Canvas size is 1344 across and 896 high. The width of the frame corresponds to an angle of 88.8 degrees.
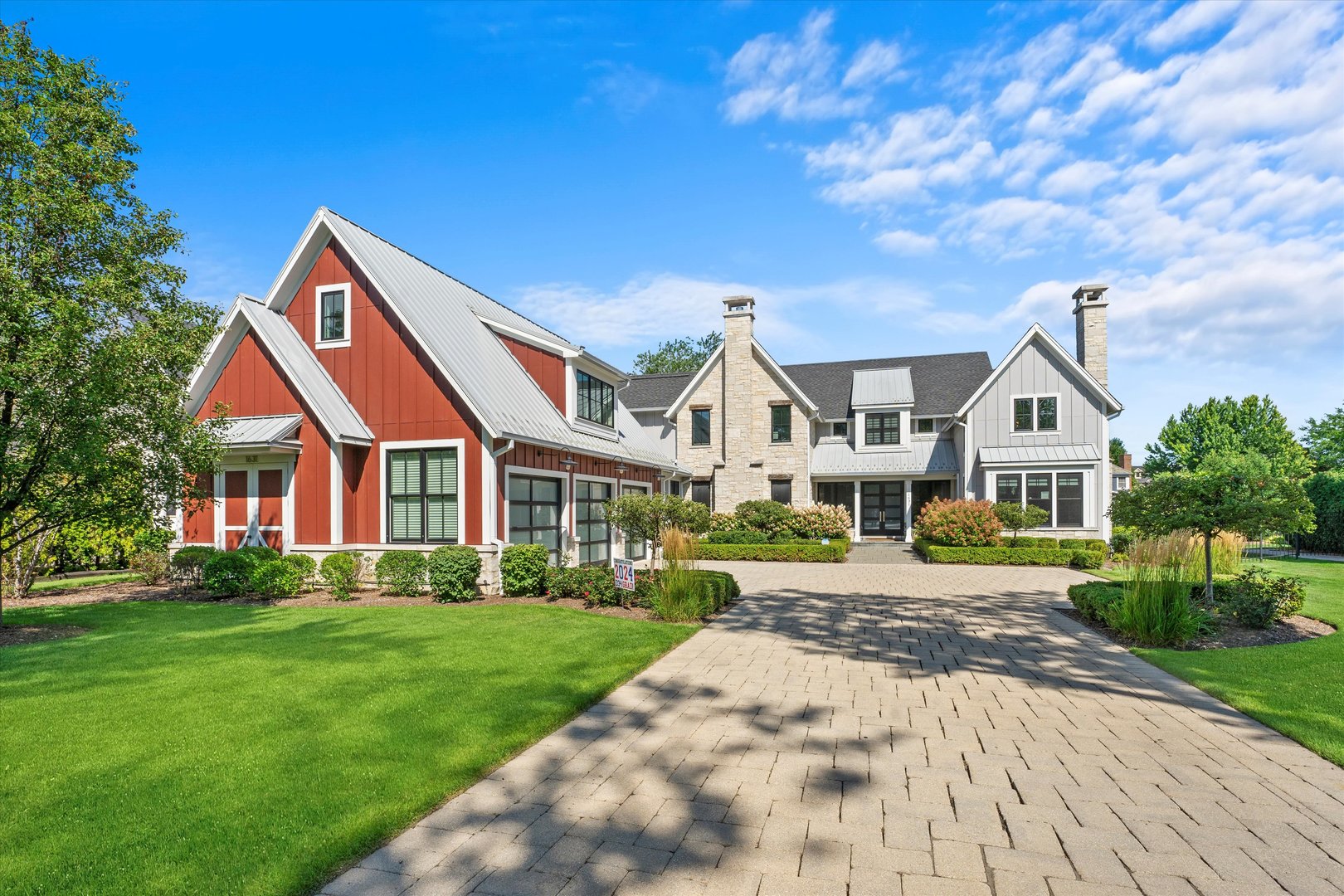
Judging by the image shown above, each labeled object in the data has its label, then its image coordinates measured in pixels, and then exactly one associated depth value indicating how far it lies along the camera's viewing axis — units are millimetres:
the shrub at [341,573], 13234
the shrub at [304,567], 13695
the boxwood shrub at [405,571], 13445
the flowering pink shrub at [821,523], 24500
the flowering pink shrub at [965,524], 21219
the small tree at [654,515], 13227
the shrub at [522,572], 13391
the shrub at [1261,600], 9859
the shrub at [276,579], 13164
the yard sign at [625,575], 11336
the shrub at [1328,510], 26172
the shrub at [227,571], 13328
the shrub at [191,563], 14586
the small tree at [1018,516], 23078
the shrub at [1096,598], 10358
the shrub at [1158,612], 9164
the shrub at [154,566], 15086
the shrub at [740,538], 23672
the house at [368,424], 14086
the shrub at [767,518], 24812
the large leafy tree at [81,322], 9180
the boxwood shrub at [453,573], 12875
